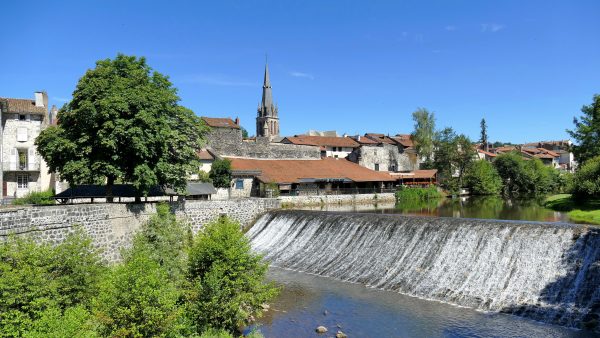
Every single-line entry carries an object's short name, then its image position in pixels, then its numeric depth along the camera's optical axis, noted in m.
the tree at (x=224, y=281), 13.20
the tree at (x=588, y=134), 40.97
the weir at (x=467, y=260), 16.34
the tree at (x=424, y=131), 69.00
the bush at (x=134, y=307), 10.44
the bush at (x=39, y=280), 11.10
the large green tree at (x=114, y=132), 21.16
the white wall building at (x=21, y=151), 35.28
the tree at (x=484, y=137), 99.19
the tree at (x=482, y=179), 63.12
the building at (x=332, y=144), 70.00
